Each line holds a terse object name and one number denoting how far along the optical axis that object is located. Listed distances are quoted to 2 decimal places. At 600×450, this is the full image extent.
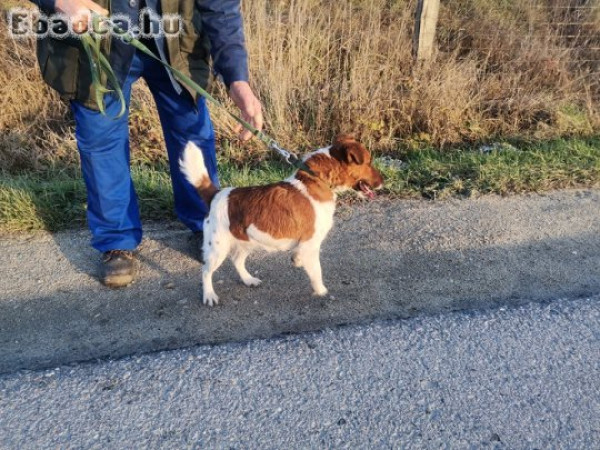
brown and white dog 2.83
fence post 5.54
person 2.82
